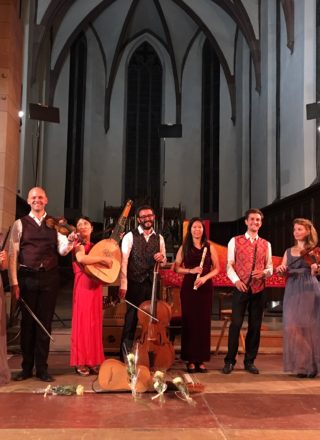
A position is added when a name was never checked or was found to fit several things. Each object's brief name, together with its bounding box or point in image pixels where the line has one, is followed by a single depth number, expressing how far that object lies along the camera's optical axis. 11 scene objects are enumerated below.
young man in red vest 4.48
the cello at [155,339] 3.97
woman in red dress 4.23
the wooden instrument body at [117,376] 3.56
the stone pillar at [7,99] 6.26
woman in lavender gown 4.39
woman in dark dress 4.46
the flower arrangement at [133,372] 3.43
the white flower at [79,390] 3.49
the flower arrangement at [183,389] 3.33
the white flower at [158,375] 3.29
